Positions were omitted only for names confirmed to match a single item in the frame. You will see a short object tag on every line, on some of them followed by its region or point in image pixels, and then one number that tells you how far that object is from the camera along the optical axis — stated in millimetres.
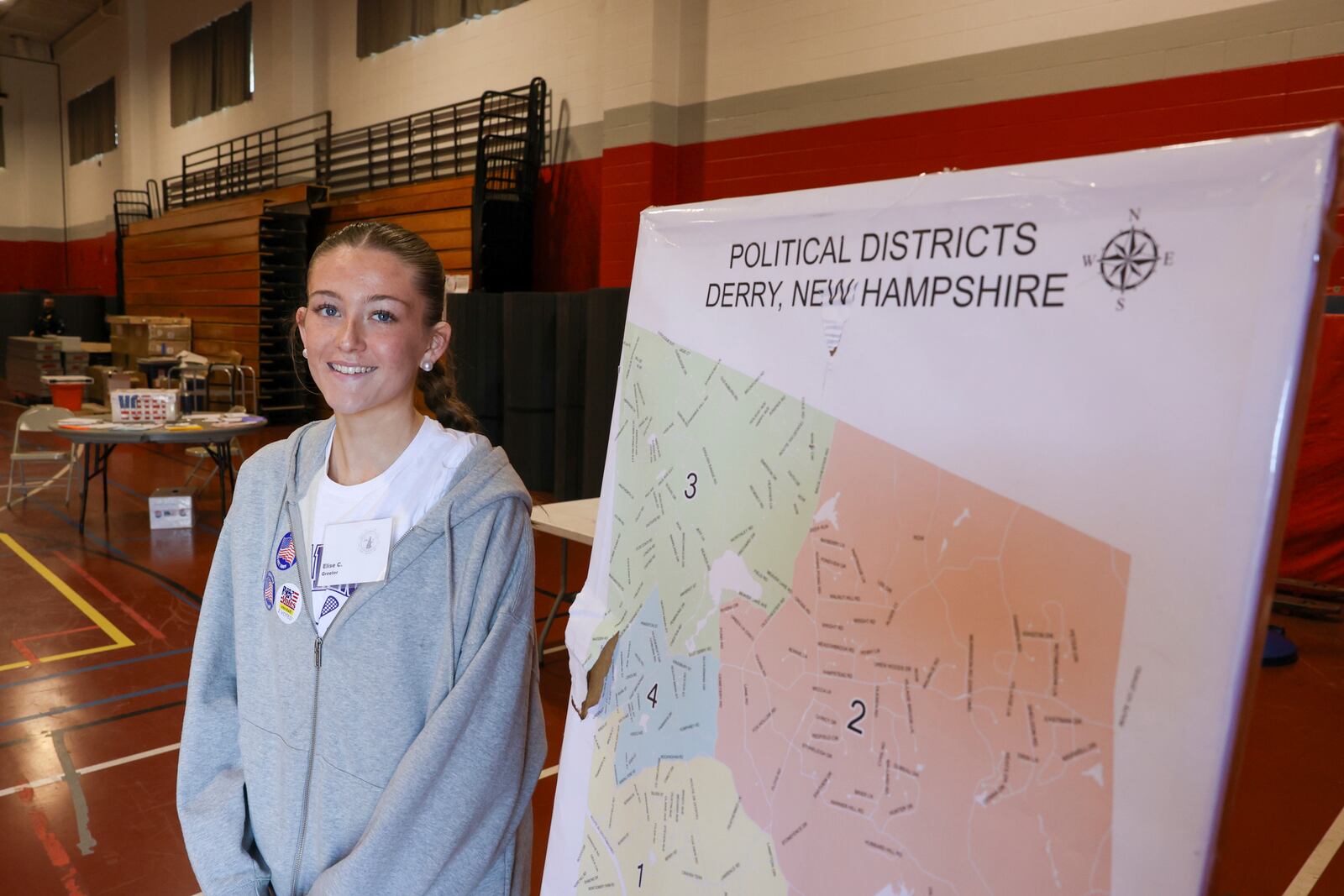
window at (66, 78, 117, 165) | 18484
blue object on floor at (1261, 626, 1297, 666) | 4203
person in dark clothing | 14805
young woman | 1357
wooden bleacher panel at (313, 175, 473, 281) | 9133
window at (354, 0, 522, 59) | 9711
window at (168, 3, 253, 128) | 13578
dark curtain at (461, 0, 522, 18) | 9316
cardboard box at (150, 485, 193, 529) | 6539
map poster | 792
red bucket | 9523
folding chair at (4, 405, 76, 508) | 6758
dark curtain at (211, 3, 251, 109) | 13516
